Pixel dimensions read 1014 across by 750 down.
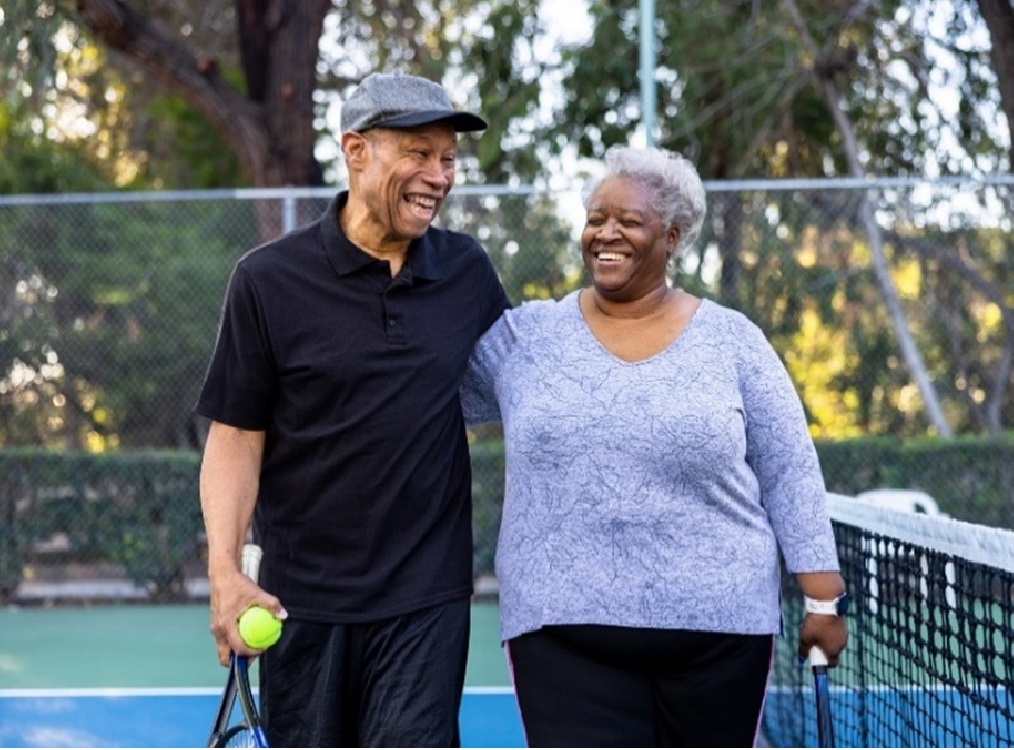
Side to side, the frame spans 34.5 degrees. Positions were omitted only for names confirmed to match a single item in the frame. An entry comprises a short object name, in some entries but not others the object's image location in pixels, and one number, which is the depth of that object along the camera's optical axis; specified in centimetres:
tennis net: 385
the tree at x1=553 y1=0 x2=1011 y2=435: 1297
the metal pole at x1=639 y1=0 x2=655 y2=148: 853
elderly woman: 307
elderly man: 318
